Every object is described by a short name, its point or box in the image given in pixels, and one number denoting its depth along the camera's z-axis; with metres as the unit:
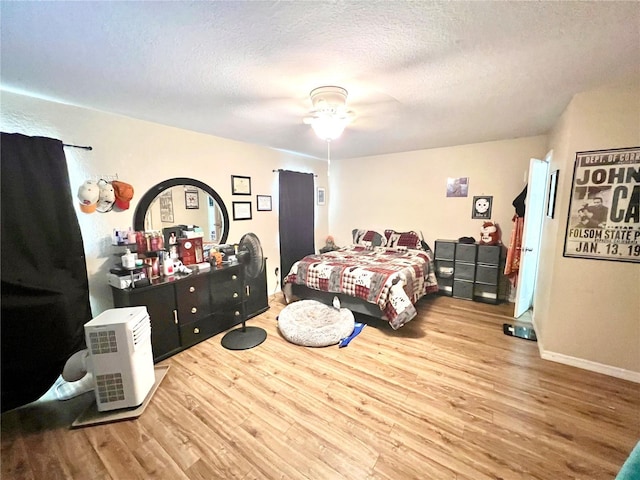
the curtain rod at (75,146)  2.15
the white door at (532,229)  2.81
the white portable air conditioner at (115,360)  1.75
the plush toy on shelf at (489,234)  3.72
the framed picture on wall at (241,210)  3.55
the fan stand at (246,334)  2.67
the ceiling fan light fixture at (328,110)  1.86
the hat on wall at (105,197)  2.30
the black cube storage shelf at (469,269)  3.63
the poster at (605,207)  1.96
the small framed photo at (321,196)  5.11
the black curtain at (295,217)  4.25
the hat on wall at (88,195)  2.19
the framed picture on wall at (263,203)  3.87
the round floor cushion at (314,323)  2.67
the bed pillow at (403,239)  4.27
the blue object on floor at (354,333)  2.67
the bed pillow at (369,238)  4.54
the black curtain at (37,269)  1.83
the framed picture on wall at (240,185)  3.50
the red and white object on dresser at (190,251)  2.79
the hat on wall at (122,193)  2.40
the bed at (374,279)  2.87
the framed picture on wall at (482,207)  3.87
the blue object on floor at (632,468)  0.81
